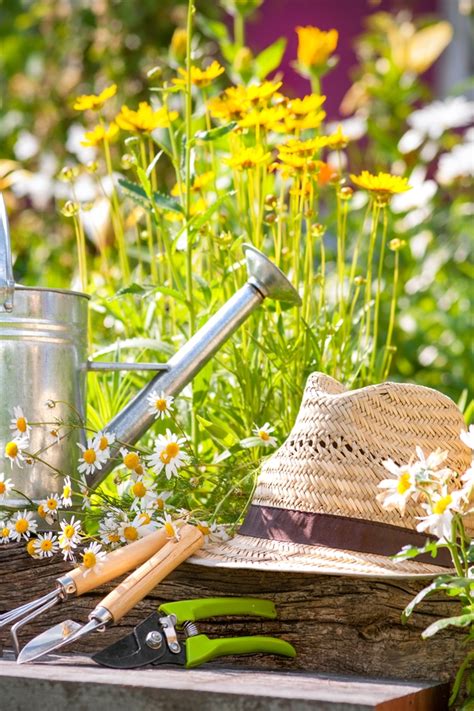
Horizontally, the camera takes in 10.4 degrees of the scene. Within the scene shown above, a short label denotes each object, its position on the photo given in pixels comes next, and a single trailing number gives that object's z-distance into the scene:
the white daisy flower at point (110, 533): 2.57
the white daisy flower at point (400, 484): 2.39
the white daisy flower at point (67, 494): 2.55
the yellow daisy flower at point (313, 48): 3.08
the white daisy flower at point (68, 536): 2.53
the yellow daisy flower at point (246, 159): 2.79
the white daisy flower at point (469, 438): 2.44
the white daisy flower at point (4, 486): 2.60
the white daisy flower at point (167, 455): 2.59
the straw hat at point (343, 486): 2.48
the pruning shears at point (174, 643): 2.44
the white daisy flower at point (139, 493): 2.58
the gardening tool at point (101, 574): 2.48
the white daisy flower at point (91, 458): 2.62
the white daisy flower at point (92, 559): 2.49
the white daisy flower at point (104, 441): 2.62
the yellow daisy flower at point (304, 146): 2.79
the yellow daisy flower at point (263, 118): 2.83
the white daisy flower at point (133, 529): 2.57
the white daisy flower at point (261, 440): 2.68
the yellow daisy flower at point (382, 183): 2.77
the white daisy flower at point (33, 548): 2.58
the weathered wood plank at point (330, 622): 2.49
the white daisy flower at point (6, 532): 2.61
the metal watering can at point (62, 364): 2.65
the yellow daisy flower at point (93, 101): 2.87
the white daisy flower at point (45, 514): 2.60
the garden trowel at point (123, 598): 2.45
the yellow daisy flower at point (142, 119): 2.87
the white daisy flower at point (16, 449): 2.59
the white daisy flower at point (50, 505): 2.60
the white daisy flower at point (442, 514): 2.38
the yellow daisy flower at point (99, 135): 2.92
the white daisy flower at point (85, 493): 2.63
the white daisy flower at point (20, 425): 2.60
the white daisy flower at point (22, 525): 2.60
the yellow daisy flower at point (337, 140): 2.82
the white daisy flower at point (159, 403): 2.64
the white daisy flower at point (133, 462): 2.59
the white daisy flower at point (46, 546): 2.58
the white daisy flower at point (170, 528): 2.53
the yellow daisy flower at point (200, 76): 2.88
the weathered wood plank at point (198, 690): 2.32
